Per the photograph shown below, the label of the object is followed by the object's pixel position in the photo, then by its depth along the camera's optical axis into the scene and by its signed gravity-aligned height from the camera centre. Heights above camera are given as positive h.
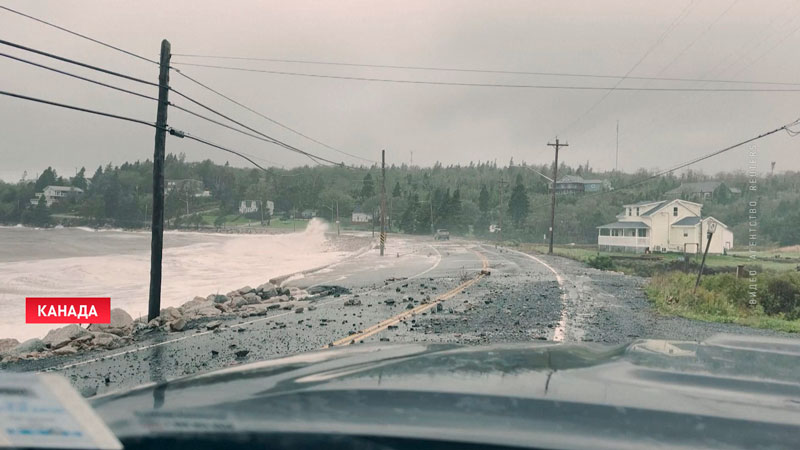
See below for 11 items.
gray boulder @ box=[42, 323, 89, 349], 11.04 -2.43
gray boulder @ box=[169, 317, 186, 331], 12.46 -2.31
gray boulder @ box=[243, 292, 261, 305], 17.84 -2.43
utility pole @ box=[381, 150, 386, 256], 47.54 +2.69
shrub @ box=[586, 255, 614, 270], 32.82 -1.69
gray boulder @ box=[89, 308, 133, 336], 12.62 -2.48
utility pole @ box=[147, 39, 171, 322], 14.80 +0.85
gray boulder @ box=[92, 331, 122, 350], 10.94 -2.41
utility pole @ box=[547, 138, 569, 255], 48.81 +1.68
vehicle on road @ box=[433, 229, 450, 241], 77.88 -1.10
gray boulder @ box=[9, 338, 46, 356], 10.80 -2.55
